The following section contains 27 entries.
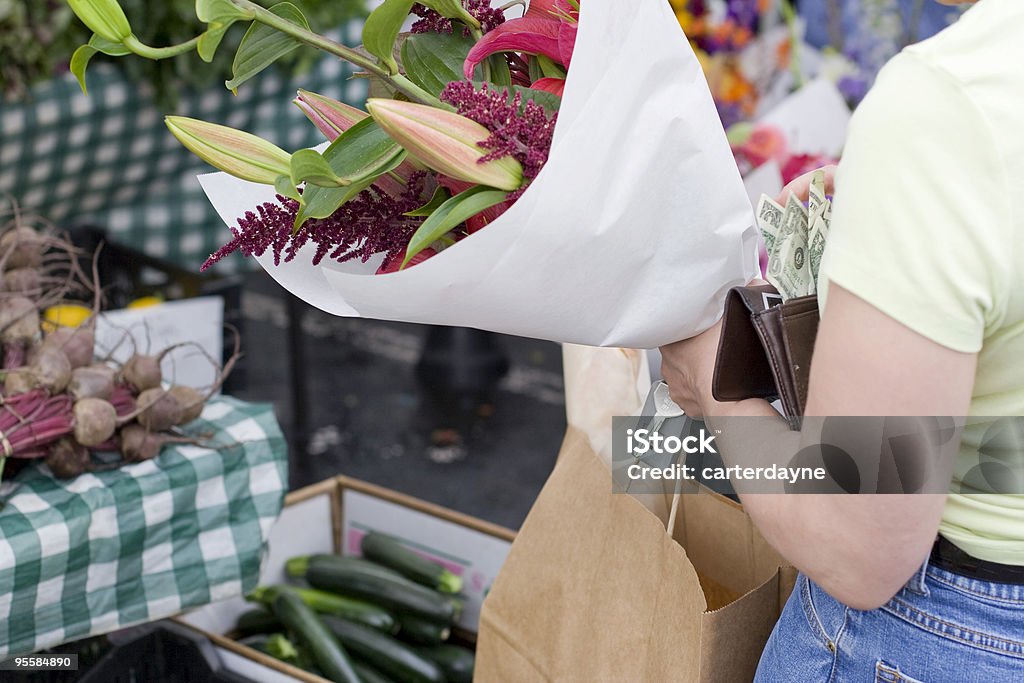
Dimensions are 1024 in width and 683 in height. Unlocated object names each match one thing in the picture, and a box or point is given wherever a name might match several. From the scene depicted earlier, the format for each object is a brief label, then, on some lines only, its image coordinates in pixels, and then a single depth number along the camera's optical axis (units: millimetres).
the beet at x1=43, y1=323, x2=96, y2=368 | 2045
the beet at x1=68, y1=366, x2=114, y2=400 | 2013
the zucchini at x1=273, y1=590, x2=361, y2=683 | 2207
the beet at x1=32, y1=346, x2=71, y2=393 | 1994
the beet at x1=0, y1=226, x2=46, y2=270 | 2193
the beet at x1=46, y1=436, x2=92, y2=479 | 1984
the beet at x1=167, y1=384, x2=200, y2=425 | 2070
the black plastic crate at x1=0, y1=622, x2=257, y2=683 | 2026
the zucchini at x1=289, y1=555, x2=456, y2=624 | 2289
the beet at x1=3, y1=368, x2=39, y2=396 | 1994
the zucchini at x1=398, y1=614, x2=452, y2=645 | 2300
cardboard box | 2336
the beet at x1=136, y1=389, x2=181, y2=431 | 2031
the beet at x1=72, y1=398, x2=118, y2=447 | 1974
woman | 1428
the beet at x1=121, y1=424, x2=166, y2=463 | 2020
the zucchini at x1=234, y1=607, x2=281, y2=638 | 2331
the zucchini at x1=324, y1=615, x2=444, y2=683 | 2231
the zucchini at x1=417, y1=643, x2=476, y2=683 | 2277
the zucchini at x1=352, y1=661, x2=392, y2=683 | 2237
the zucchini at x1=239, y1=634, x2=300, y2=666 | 2247
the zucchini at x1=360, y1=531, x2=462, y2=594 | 2338
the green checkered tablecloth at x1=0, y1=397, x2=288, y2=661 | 1914
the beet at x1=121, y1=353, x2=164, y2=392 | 2065
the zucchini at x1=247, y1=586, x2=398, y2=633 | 2316
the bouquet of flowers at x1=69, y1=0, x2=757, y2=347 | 1538
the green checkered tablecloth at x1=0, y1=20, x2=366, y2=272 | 3532
